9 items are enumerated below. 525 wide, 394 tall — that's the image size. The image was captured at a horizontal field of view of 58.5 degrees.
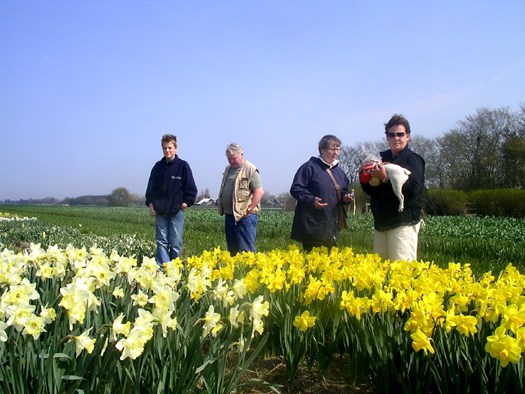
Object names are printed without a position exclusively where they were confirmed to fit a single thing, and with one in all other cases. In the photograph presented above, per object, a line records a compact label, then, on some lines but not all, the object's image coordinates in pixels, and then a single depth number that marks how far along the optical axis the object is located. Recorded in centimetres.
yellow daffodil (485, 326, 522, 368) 175
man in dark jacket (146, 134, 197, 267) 592
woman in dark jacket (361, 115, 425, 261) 384
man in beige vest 543
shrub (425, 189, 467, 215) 2753
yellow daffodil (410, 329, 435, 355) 197
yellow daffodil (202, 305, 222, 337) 210
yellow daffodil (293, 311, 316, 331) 237
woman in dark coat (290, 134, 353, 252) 448
